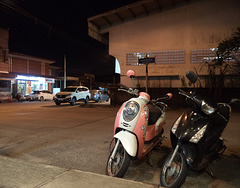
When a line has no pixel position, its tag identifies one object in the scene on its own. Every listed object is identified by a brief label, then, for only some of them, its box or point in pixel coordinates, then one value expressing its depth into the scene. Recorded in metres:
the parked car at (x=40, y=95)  26.86
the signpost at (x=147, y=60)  10.97
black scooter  2.93
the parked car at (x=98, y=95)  23.10
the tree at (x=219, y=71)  13.34
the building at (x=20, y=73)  25.30
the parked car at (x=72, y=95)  18.44
